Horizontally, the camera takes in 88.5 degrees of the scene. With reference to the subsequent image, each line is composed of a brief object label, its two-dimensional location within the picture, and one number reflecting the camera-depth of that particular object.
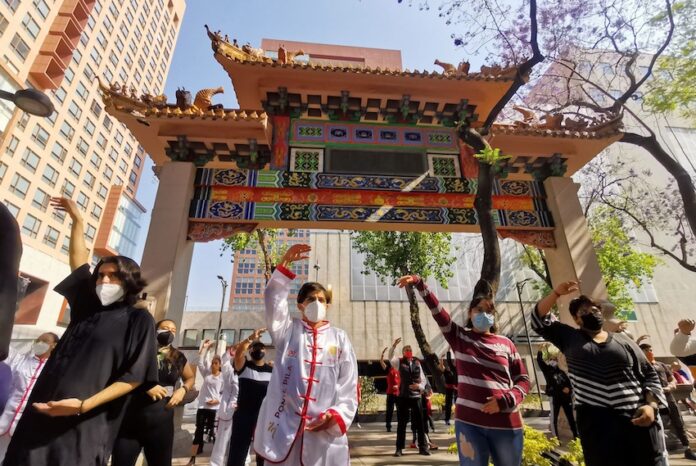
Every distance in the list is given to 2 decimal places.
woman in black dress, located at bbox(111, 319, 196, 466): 2.73
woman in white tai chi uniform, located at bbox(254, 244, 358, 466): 2.42
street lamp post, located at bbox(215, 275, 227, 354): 24.25
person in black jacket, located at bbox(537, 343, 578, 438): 6.80
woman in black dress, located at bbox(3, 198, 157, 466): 1.83
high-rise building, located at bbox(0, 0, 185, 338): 23.42
